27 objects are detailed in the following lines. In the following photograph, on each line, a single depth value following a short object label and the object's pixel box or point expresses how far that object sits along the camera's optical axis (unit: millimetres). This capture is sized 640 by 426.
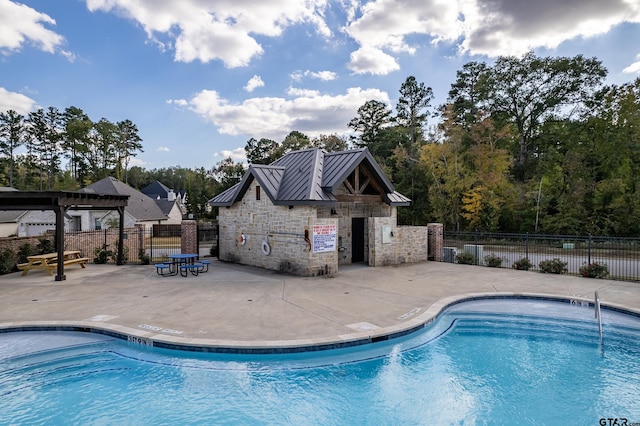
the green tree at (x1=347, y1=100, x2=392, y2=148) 47688
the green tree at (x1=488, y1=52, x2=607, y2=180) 33250
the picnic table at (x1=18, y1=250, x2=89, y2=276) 13305
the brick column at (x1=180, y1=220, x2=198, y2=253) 16781
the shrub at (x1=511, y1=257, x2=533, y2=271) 14711
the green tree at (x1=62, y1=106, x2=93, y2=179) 51034
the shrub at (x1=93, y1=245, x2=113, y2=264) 16484
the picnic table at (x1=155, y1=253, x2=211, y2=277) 13570
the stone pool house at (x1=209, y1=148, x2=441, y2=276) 13336
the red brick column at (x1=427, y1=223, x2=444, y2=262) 17250
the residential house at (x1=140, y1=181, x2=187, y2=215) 54531
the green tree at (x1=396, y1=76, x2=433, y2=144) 43125
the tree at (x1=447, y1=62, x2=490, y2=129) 36562
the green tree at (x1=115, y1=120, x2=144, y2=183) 56694
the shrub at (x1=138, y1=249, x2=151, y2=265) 16275
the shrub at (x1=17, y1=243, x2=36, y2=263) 14719
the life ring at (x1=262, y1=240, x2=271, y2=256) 14697
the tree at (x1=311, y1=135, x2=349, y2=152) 43375
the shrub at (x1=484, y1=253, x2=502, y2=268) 15469
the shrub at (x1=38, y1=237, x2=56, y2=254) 15570
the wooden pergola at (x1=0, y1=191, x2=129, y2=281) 12091
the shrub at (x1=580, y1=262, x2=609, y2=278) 13102
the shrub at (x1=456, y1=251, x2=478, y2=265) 16141
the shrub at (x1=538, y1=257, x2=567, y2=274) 13882
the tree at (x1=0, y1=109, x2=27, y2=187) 48812
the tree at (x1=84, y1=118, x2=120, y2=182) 53625
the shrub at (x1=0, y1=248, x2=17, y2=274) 13772
